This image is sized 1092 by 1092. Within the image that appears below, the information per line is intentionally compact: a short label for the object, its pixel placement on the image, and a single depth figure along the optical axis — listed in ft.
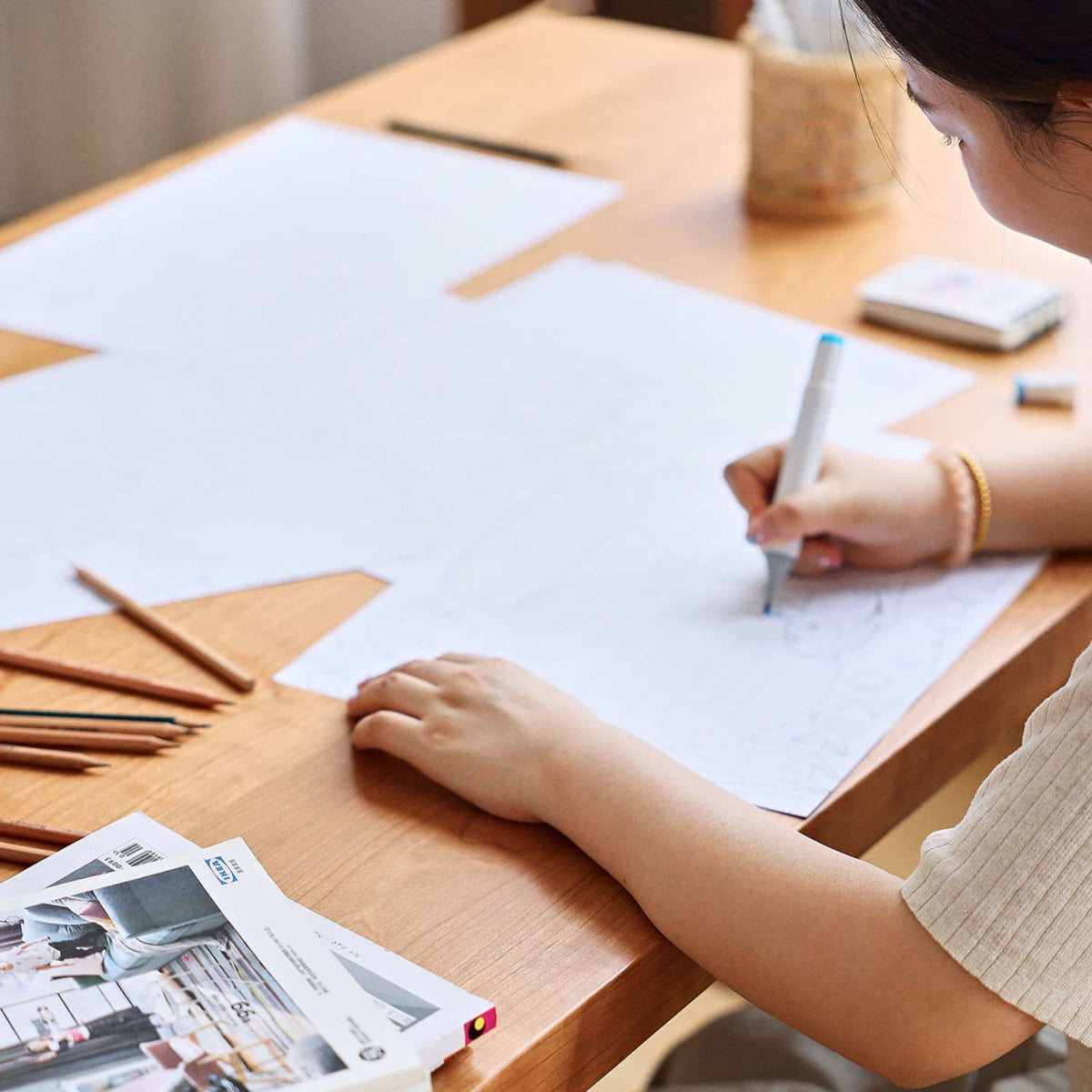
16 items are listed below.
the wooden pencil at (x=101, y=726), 5.27
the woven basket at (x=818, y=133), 6.85
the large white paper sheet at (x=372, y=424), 5.71
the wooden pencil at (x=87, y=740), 5.24
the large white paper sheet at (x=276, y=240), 6.52
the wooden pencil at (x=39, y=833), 5.05
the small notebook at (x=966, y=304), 6.39
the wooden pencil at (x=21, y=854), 5.01
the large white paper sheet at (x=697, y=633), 5.28
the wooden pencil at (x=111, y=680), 5.34
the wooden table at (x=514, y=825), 4.90
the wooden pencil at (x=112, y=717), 5.29
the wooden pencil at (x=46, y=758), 5.20
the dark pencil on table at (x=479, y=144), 7.40
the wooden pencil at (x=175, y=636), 5.39
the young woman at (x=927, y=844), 4.78
